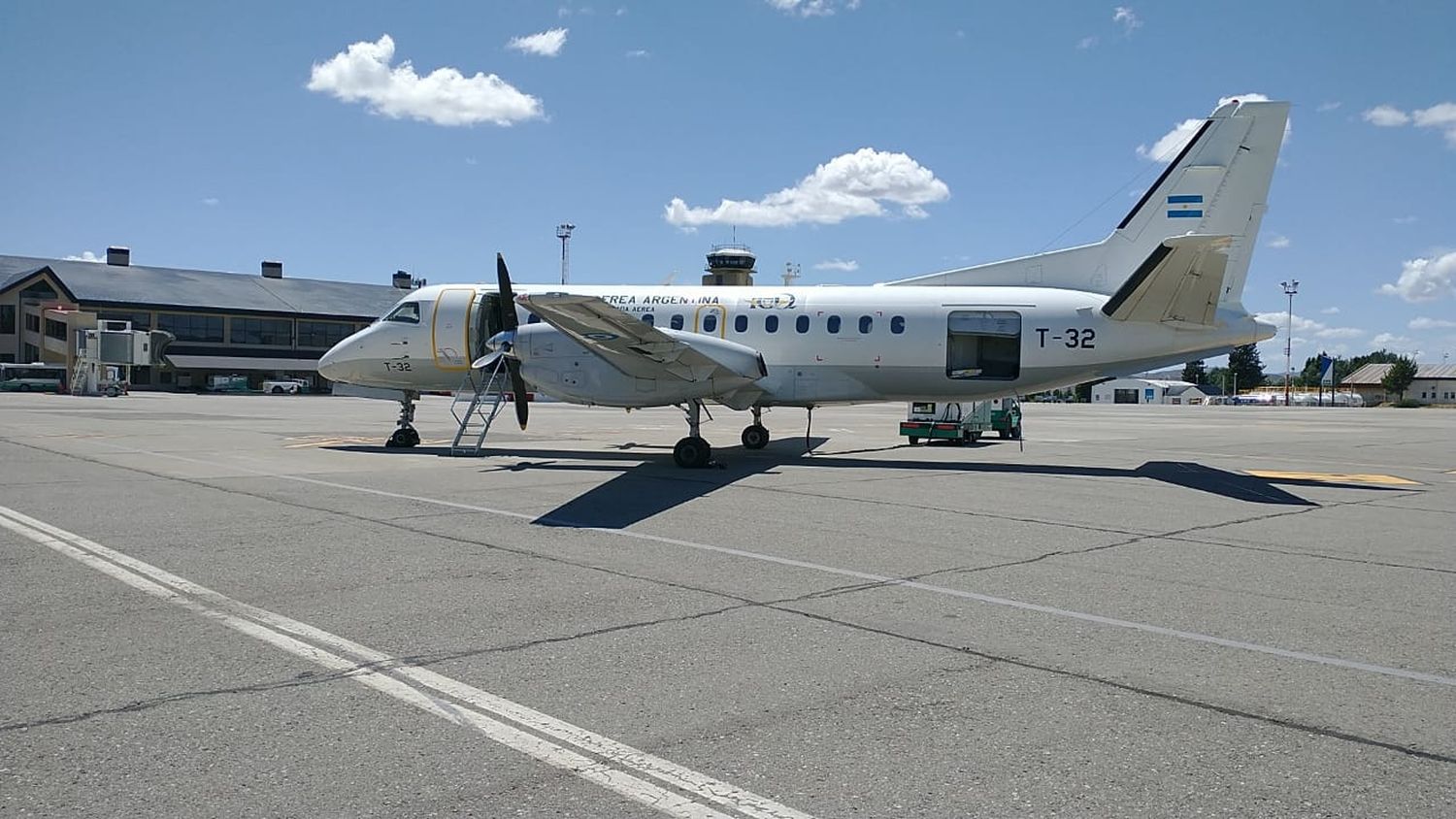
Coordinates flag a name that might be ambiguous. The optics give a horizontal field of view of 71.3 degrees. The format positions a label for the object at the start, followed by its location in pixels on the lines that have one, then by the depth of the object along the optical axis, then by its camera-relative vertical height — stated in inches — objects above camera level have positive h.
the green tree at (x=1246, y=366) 6264.8 +224.2
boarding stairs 820.0 -5.2
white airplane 721.0 +52.7
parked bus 2962.6 -16.2
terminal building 3361.2 +211.6
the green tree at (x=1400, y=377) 5201.8 +146.8
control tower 3570.4 +454.0
